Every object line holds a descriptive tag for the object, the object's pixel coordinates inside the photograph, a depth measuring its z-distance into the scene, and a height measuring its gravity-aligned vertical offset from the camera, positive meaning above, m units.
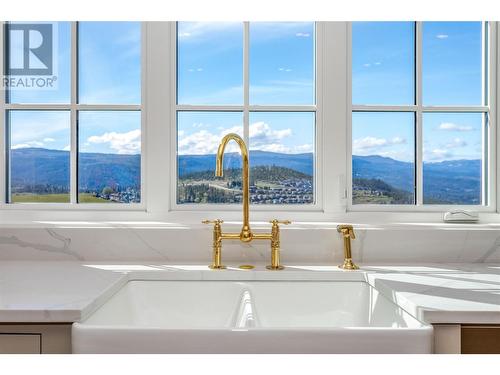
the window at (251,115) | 1.93 +0.34
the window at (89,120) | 1.94 +0.32
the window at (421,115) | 1.93 +0.34
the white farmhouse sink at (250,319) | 1.01 -0.36
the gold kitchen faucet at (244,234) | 1.59 -0.16
